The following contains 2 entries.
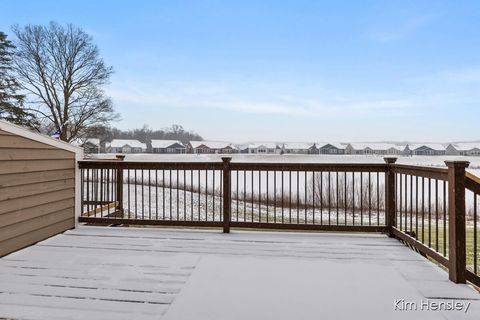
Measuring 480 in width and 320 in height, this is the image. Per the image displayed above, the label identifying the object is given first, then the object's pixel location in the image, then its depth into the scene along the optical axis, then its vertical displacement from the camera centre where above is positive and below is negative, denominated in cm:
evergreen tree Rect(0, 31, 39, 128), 1848 +323
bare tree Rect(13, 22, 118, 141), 1809 +437
